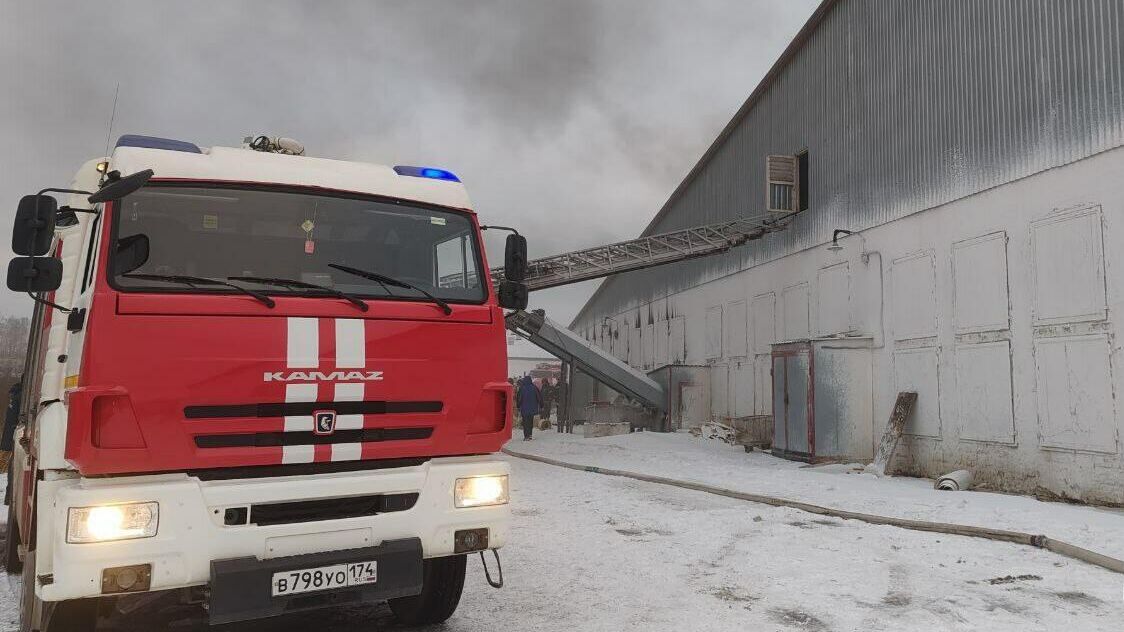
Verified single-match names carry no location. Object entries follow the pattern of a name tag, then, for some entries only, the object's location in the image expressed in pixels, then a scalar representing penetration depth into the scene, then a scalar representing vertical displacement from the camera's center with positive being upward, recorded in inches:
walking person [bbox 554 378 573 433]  965.2 -48.9
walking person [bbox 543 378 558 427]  1252.6 -34.8
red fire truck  132.8 -3.5
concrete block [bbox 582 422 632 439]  855.1 -63.9
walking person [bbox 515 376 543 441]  828.0 -31.2
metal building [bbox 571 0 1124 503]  381.4 +96.1
